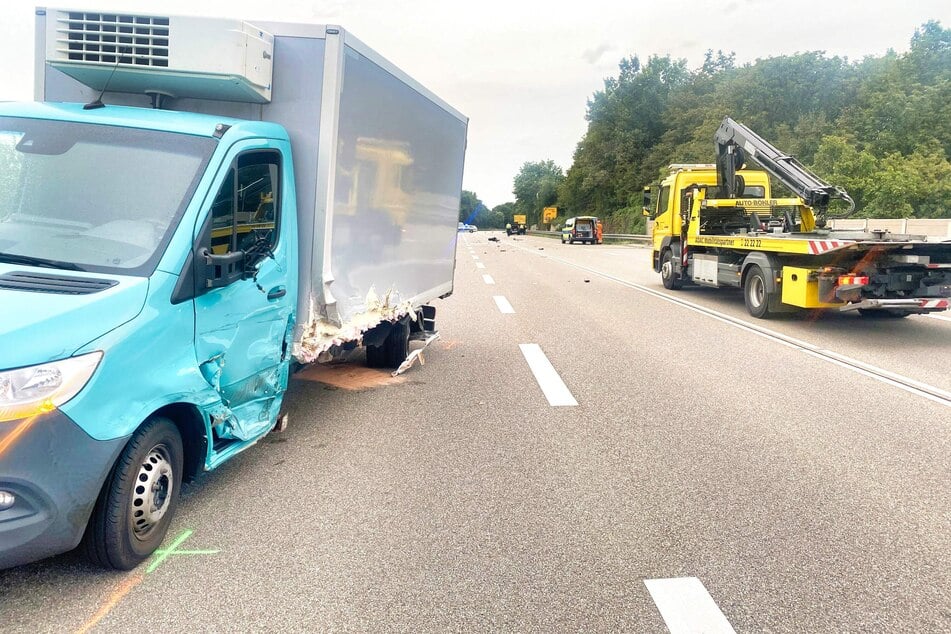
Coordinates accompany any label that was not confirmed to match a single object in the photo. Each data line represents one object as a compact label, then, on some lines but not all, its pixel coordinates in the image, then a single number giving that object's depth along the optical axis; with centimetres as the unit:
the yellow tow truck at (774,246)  996
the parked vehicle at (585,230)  5362
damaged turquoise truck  278
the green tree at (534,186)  13981
